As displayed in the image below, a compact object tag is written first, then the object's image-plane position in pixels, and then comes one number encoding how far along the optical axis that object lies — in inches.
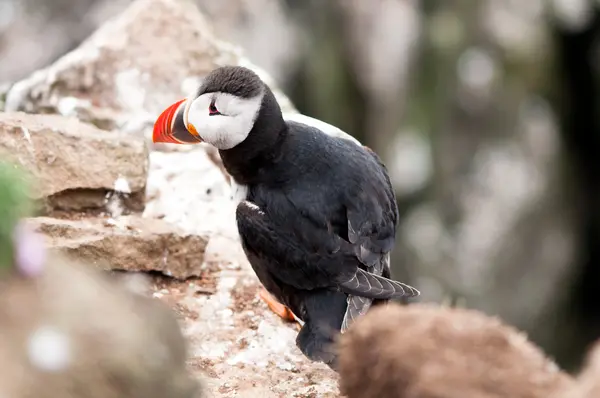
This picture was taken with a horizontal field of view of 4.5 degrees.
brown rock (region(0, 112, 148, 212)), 237.3
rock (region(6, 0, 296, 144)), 246.2
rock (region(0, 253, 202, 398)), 220.8
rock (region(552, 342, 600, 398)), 222.0
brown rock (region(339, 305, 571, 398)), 223.1
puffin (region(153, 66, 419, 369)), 233.9
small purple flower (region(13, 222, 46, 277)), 222.0
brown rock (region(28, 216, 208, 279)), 235.0
